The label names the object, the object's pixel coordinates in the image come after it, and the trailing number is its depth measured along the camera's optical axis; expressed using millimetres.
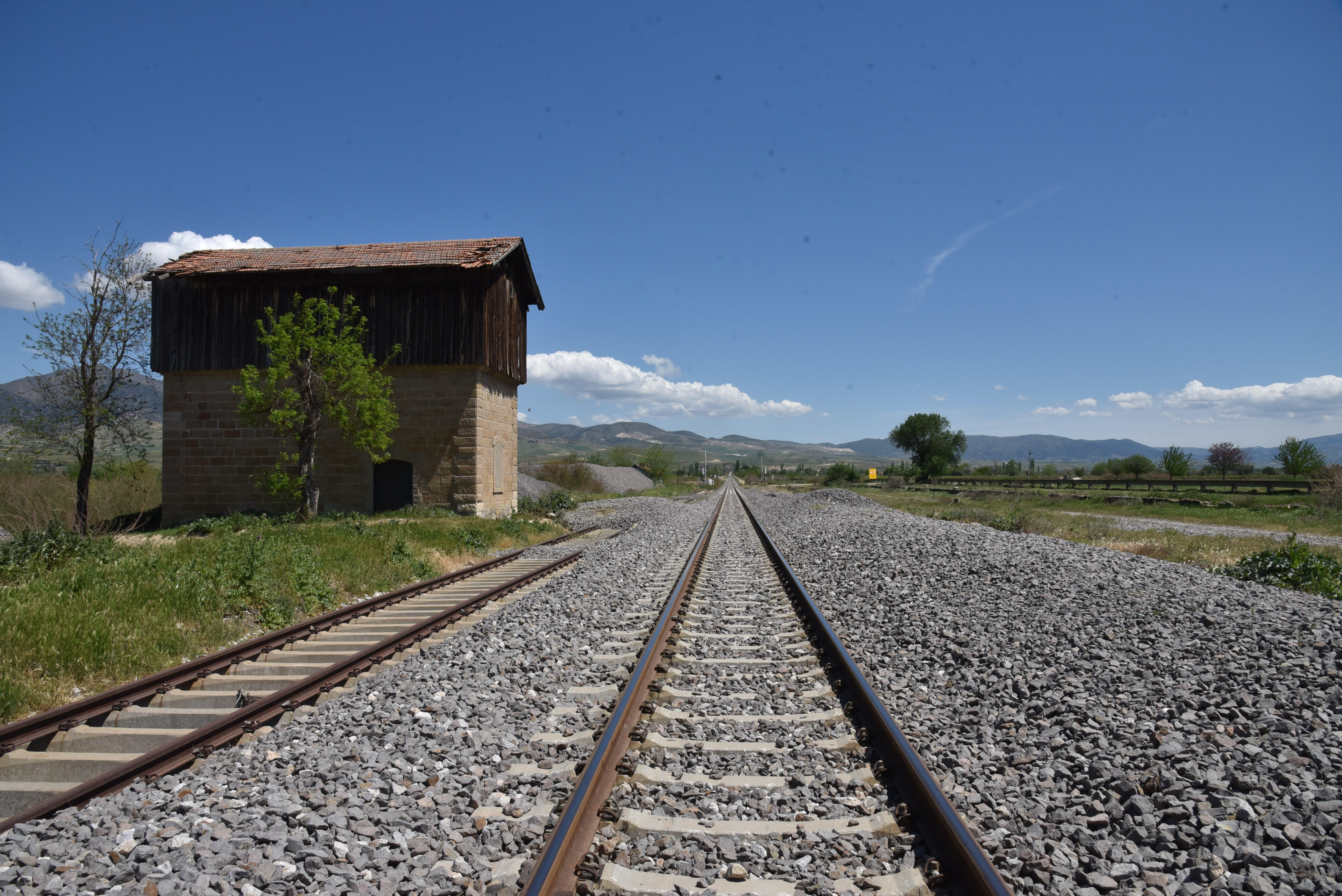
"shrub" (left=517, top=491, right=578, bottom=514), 24625
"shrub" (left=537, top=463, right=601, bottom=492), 45969
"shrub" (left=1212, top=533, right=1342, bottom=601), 7789
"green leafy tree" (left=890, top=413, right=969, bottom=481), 96875
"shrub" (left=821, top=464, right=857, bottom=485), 71000
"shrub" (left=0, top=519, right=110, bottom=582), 8086
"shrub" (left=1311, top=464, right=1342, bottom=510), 24531
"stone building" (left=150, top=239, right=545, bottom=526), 19891
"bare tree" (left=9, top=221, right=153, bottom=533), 21531
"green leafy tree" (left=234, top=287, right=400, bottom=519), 17703
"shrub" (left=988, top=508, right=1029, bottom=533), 17141
